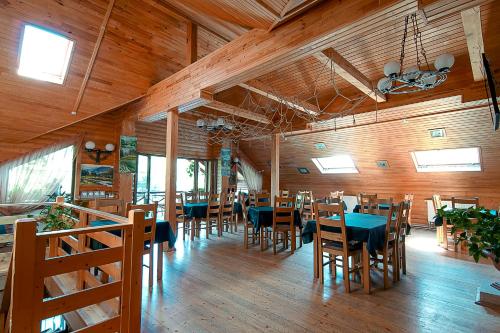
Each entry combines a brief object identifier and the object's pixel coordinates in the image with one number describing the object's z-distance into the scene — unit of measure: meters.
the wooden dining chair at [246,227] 4.99
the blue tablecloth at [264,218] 4.79
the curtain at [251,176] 10.05
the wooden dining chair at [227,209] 6.05
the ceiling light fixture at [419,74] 2.68
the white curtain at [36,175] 5.03
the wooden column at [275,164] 6.93
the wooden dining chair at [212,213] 5.69
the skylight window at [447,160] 6.07
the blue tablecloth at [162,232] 3.41
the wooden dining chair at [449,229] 4.70
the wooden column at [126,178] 6.22
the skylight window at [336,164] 8.01
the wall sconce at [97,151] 6.14
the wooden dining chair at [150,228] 3.12
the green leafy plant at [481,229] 2.55
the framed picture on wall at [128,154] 6.15
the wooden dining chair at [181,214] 5.64
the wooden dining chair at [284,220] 4.64
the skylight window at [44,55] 3.99
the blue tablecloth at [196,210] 5.71
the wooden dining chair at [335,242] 3.11
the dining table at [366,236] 3.05
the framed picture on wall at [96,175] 6.11
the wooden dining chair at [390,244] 3.13
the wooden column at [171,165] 4.80
